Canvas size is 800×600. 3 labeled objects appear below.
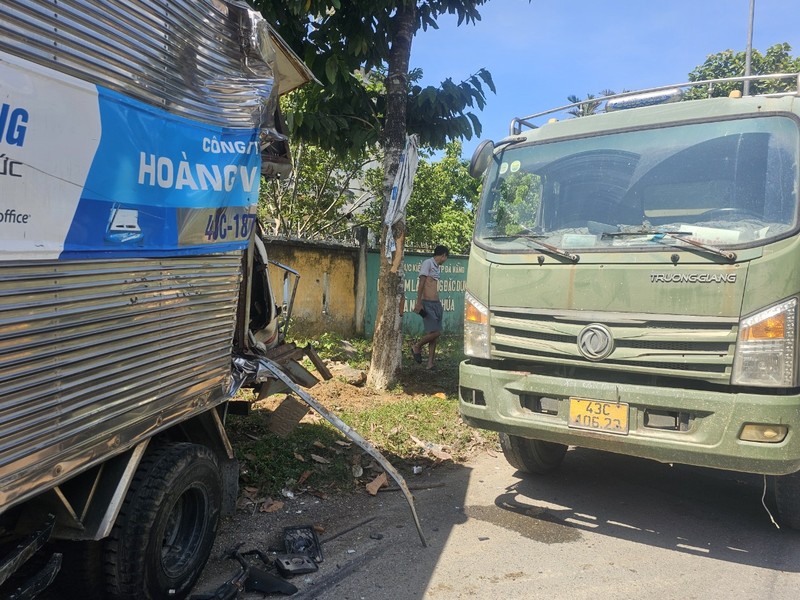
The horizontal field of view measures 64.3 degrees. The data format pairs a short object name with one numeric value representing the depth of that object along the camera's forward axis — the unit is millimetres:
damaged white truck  2068
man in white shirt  8703
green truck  3492
